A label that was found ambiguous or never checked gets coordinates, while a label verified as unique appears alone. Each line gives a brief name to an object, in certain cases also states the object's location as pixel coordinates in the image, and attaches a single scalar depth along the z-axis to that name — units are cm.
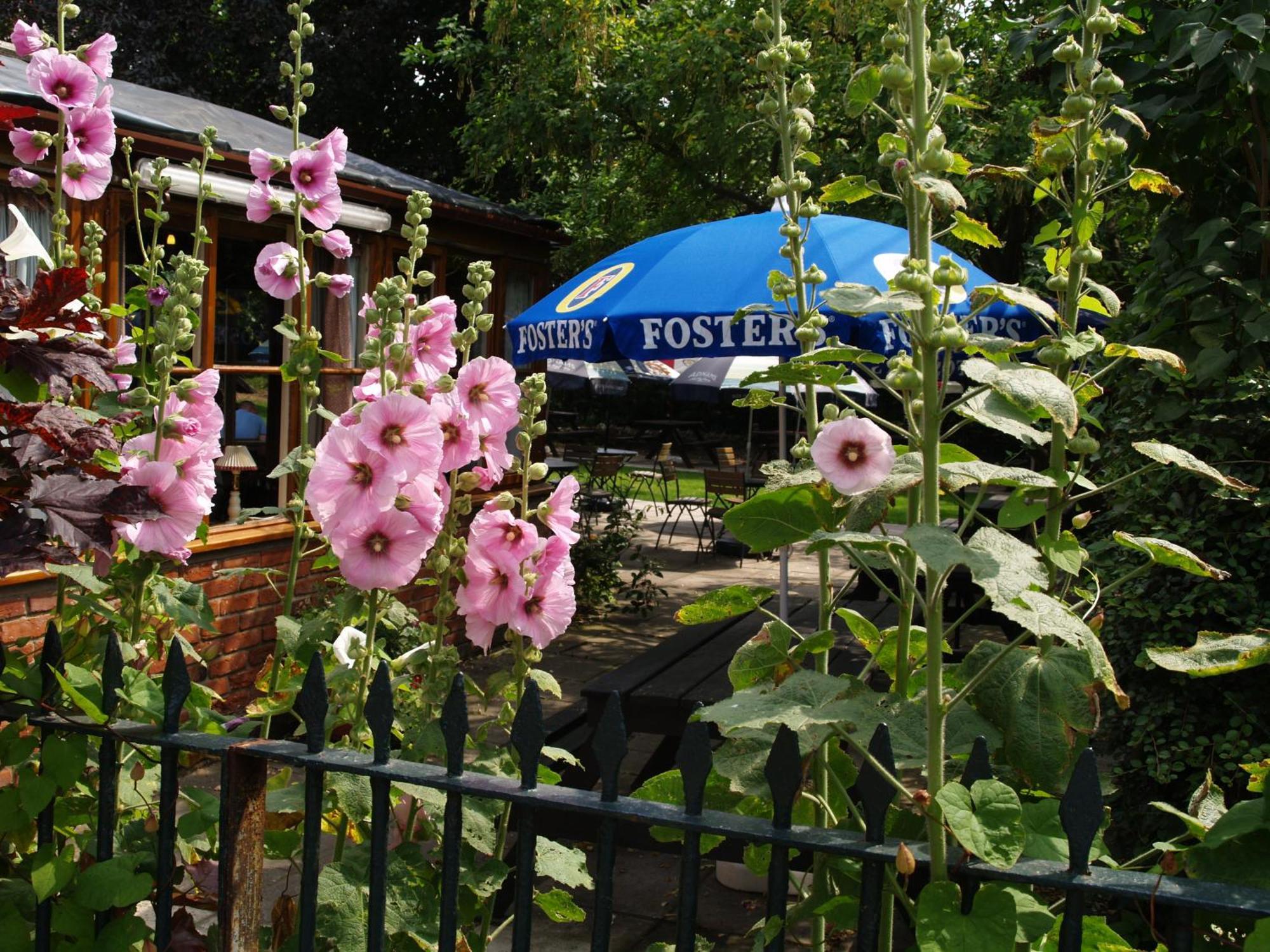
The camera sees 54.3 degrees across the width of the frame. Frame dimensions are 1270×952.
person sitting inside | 679
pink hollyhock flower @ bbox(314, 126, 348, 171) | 227
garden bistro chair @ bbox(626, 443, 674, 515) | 1523
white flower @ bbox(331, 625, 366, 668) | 177
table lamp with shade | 662
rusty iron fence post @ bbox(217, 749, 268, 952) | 171
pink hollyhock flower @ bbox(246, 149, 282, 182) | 230
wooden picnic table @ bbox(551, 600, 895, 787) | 367
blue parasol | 448
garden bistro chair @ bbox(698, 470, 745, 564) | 1170
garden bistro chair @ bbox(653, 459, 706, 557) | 1203
